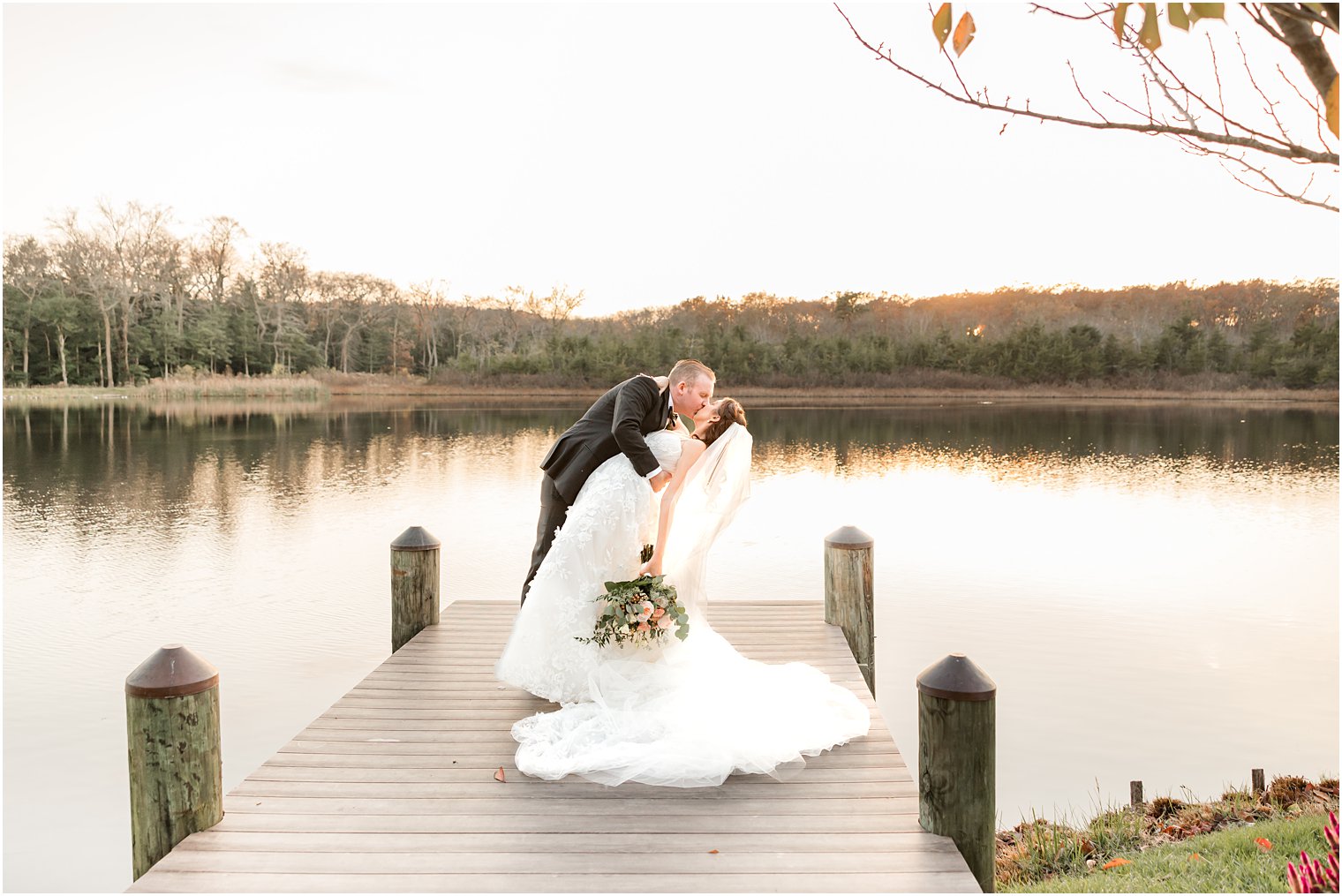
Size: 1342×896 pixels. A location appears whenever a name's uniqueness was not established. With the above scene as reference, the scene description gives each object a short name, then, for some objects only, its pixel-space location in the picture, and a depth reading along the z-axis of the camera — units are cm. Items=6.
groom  455
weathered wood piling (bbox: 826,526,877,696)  600
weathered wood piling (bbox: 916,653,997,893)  319
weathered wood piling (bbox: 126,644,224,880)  318
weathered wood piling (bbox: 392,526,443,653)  590
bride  395
